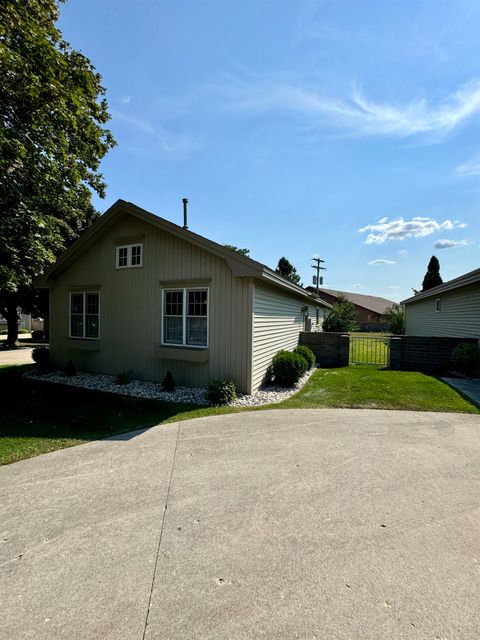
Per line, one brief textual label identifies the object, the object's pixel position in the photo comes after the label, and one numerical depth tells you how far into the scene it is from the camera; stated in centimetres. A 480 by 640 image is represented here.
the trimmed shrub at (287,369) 860
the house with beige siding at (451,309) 1134
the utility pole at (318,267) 3153
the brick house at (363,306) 5238
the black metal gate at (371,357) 1285
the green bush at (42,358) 1052
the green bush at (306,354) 1079
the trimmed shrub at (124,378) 876
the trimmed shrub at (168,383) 796
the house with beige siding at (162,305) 773
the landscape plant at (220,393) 697
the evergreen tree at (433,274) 3672
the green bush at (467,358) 994
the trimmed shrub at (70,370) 1004
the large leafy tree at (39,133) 708
